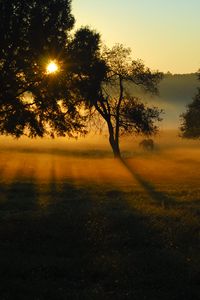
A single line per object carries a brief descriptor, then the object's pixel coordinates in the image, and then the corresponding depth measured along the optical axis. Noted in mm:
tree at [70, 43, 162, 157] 63938
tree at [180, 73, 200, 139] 67562
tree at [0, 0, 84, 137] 39500
